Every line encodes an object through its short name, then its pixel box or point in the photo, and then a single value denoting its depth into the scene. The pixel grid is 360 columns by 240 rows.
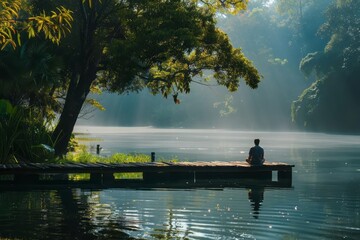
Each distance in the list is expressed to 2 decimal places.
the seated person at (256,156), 28.64
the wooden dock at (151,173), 25.70
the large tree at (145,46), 29.80
